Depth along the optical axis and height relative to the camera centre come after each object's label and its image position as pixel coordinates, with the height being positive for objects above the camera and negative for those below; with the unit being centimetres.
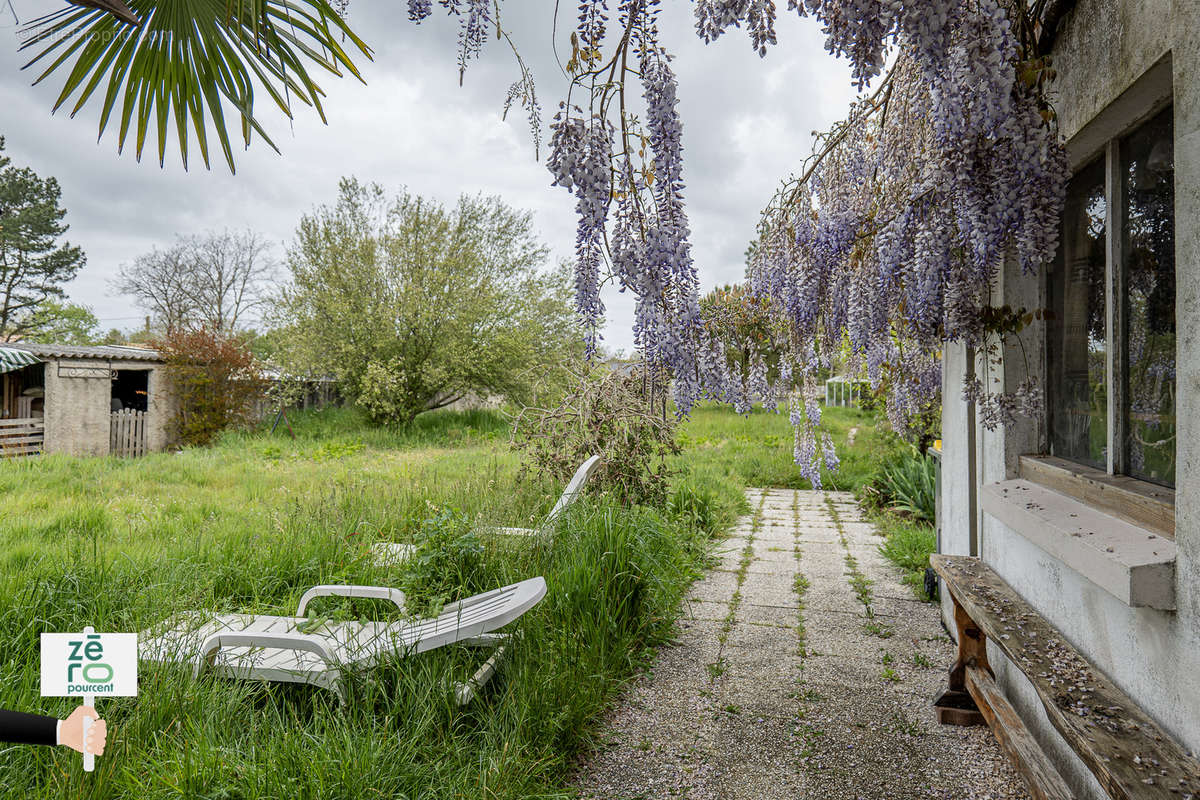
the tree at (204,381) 1136 +41
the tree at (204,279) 2062 +425
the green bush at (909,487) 532 -77
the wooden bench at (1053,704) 116 -69
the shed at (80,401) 972 +2
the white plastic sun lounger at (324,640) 207 -88
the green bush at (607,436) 492 -27
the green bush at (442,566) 297 -81
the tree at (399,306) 1228 +198
